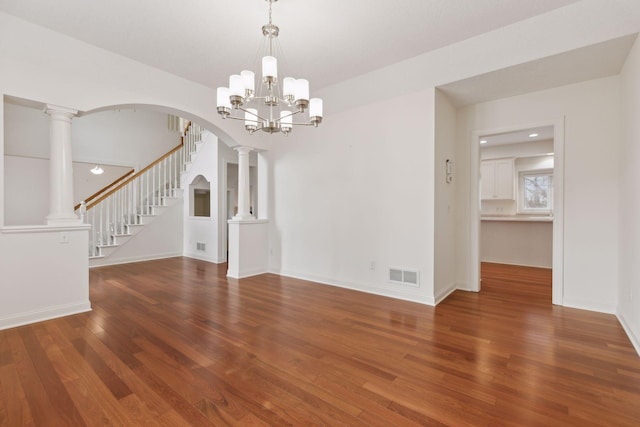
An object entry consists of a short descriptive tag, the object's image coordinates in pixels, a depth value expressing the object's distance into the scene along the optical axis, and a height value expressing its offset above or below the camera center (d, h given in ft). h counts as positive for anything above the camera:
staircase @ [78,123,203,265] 19.93 +0.76
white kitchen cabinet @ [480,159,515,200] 22.33 +2.44
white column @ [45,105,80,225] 10.62 +1.62
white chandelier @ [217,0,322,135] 7.73 +3.29
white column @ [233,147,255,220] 17.21 +1.58
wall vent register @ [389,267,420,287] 12.35 -2.90
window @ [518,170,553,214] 22.45 +1.49
